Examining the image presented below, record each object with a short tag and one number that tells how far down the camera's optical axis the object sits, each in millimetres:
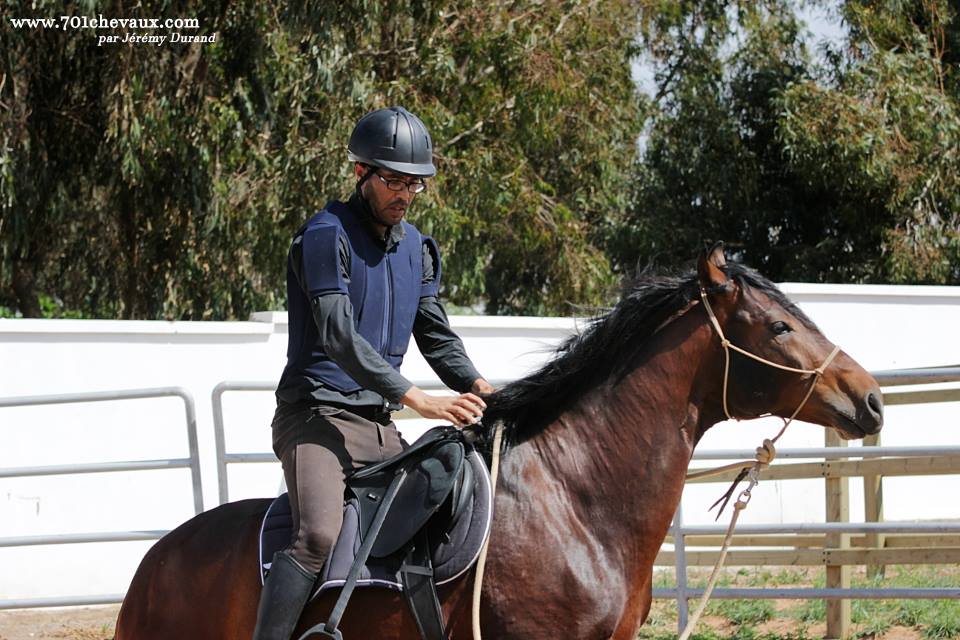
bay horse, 6570
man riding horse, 6562
